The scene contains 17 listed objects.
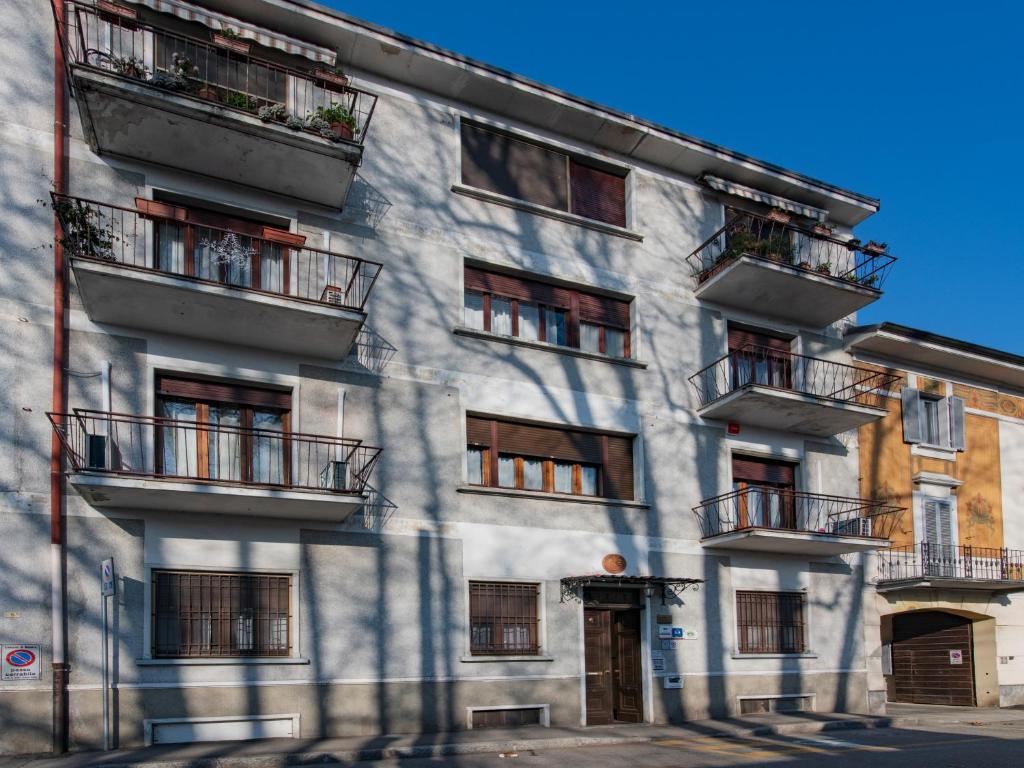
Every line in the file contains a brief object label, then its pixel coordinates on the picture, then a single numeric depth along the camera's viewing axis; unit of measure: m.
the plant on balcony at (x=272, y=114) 14.12
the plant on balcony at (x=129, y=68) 13.35
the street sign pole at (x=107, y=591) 12.21
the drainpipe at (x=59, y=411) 12.32
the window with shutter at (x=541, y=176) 17.61
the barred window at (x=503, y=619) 15.69
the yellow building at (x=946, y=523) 20.66
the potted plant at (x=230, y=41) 14.62
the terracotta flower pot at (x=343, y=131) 14.82
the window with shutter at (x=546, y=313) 17.12
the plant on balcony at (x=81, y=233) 12.78
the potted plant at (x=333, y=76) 15.12
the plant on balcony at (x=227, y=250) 14.51
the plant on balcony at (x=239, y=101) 14.23
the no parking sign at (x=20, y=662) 12.19
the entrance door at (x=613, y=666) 16.69
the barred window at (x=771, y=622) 18.25
